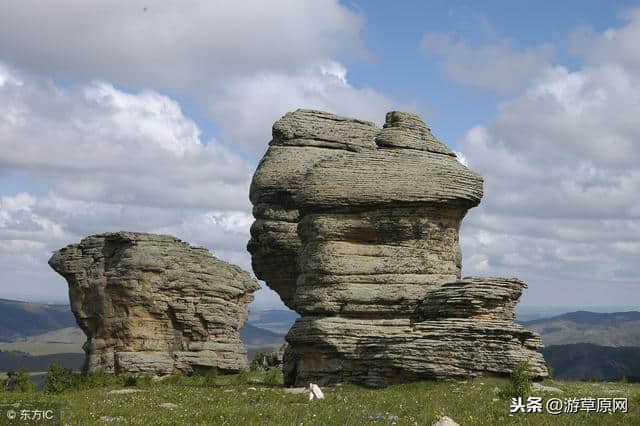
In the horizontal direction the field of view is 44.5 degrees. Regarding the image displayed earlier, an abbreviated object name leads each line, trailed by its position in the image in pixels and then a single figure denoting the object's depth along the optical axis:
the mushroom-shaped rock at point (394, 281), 39.12
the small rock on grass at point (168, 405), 30.11
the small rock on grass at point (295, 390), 36.22
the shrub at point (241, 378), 50.94
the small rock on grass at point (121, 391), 39.69
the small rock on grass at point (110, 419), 25.61
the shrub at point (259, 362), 67.64
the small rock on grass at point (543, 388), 34.74
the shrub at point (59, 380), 44.72
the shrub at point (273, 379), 49.47
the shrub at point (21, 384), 47.91
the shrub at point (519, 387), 29.75
